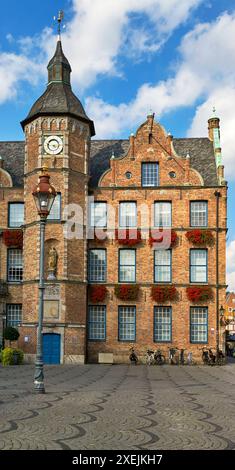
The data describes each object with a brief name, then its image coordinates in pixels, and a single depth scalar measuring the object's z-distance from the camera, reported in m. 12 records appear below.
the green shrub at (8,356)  30.27
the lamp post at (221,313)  33.97
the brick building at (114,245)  32.81
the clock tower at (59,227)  31.98
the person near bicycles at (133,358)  33.06
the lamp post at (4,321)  35.44
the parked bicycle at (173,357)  33.50
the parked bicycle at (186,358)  33.59
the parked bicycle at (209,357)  33.03
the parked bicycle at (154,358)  33.25
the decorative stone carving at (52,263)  31.95
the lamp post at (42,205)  15.93
